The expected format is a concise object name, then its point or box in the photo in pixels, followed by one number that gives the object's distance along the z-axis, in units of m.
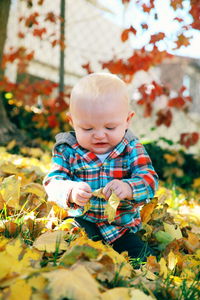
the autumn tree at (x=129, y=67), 3.30
